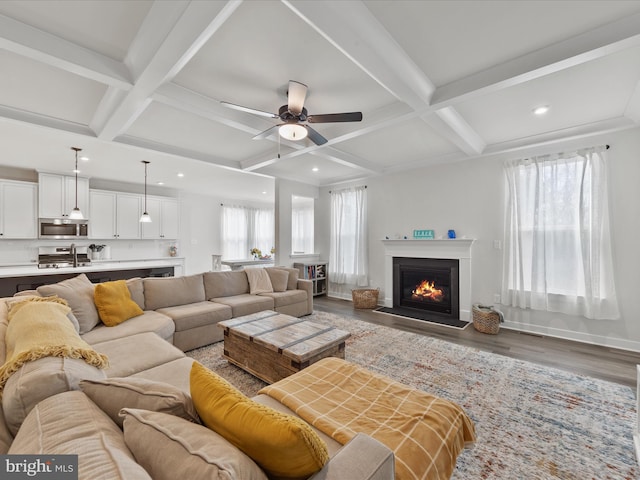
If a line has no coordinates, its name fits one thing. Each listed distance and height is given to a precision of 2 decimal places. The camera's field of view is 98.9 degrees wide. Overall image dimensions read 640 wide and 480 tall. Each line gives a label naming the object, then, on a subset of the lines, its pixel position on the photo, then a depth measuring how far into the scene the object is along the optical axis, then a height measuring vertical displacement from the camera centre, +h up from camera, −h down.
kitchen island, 3.32 -0.46
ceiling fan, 2.29 +1.11
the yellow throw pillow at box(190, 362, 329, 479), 0.74 -0.55
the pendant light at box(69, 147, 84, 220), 4.47 +0.45
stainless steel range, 5.54 -0.30
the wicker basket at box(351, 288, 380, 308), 5.09 -1.03
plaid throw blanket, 1.13 -0.84
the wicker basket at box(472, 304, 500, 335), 3.77 -1.08
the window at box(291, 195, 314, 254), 8.59 +0.56
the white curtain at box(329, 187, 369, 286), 5.65 +0.10
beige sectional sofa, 0.65 -0.53
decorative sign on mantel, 4.71 +0.15
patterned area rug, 1.60 -1.27
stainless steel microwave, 5.37 +0.27
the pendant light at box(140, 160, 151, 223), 4.91 +1.04
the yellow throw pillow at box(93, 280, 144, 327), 2.69 -0.63
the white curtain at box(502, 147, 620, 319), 3.31 +0.09
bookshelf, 5.81 -0.70
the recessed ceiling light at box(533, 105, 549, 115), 2.86 +1.42
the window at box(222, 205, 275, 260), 8.30 +0.37
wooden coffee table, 2.21 -0.86
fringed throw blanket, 1.02 -0.44
